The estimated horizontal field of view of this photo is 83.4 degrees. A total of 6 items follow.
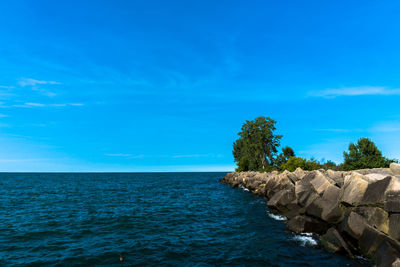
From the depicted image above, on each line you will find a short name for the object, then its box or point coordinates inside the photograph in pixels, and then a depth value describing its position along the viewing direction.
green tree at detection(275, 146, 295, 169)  64.50
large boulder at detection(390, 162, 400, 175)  15.15
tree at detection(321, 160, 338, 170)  50.53
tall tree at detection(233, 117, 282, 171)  68.12
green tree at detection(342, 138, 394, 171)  38.16
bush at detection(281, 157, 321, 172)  45.62
